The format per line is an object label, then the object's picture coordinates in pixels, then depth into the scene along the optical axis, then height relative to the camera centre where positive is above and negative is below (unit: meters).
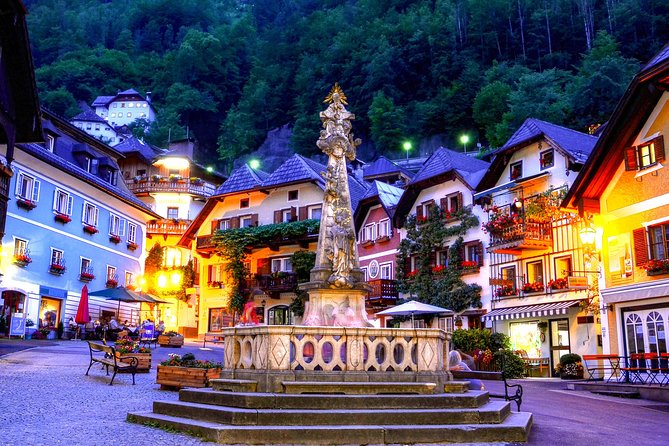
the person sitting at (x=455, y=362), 16.64 +0.06
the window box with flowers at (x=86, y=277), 40.41 +4.65
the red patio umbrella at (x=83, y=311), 34.22 +2.33
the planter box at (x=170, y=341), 31.98 +0.90
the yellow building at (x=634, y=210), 23.27 +5.35
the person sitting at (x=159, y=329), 36.52 +1.65
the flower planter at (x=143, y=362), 21.06 -0.02
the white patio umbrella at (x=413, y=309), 28.80 +2.19
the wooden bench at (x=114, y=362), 18.69 -0.02
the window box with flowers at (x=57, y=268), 37.25 +4.69
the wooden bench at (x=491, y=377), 13.44 -0.37
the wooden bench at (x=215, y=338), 39.55 +1.42
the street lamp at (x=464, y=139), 74.21 +23.00
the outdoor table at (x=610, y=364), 23.50 +0.08
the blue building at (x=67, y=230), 34.91 +7.19
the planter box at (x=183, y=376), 16.48 -0.34
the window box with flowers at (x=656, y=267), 22.80 +3.16
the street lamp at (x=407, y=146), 78.84 +23.63
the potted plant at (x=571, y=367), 28.33 -0.02
